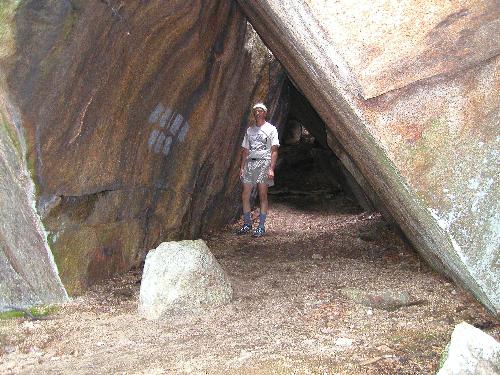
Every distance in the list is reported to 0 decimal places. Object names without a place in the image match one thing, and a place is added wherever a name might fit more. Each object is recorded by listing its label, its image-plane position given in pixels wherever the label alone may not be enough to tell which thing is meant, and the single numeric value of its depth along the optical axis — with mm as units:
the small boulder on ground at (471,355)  2360
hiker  6441
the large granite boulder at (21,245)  3736
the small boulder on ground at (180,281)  3676
